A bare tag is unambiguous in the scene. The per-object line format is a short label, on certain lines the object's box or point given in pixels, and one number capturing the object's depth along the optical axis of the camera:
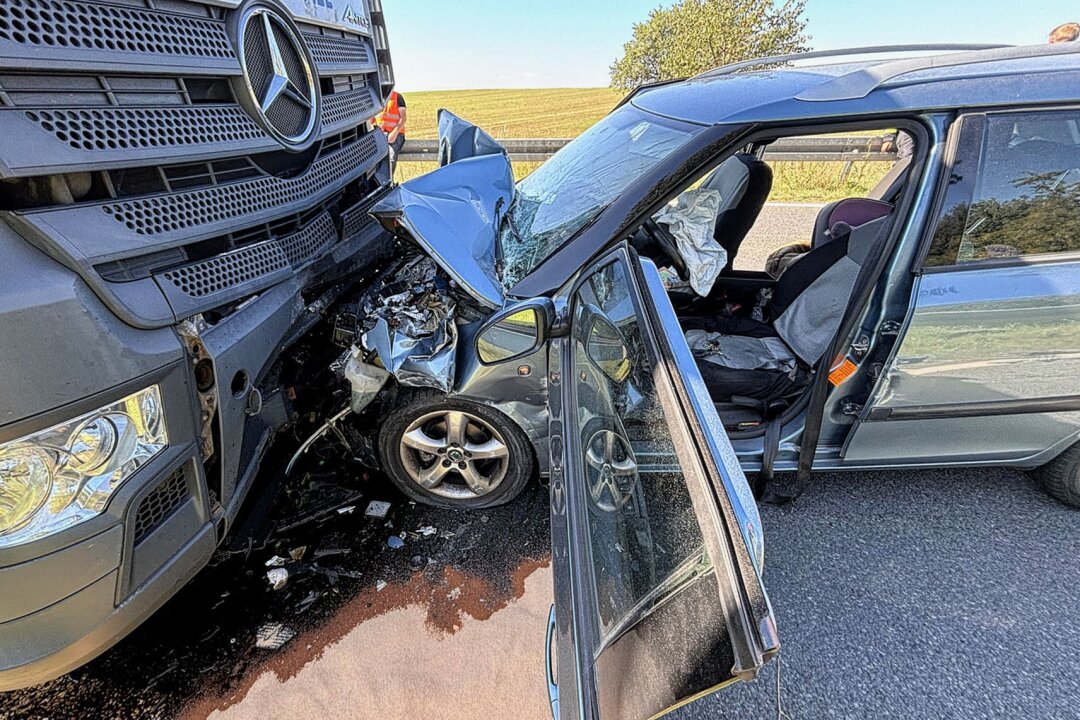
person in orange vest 4.16
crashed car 1.09
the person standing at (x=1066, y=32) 3.38
